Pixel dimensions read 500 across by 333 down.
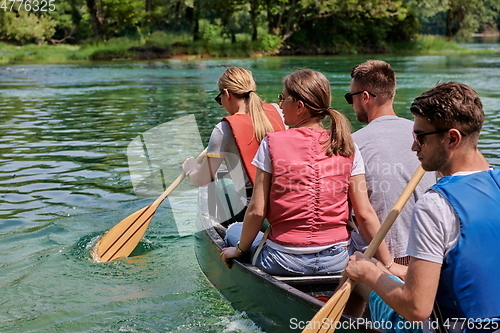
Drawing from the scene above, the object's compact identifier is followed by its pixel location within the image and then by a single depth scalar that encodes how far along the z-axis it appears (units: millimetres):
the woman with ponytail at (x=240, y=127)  4117
